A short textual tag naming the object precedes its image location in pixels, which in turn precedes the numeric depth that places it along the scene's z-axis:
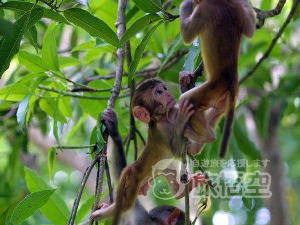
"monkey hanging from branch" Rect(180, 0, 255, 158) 4.43
